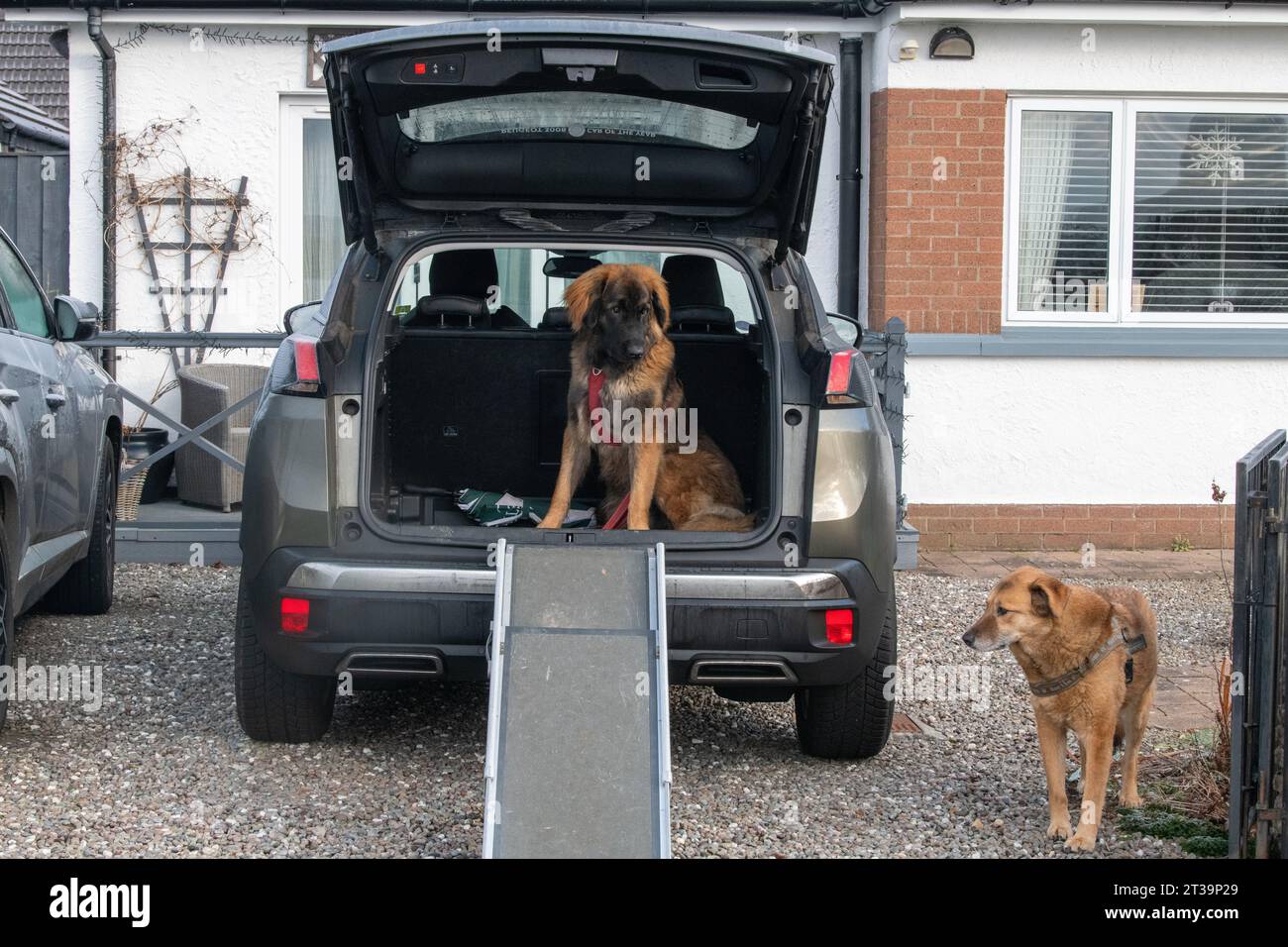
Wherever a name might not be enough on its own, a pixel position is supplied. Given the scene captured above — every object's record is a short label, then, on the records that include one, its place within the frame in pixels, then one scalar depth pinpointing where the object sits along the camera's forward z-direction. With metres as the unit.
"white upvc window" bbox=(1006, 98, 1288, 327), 10.35
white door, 10.68
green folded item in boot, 6.01
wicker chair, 9.69
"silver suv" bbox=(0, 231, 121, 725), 5.50
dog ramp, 4.04
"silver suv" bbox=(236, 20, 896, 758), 4.69
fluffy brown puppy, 5.60
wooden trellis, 10.45
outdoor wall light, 9.95
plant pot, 9.85
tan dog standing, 4.57
